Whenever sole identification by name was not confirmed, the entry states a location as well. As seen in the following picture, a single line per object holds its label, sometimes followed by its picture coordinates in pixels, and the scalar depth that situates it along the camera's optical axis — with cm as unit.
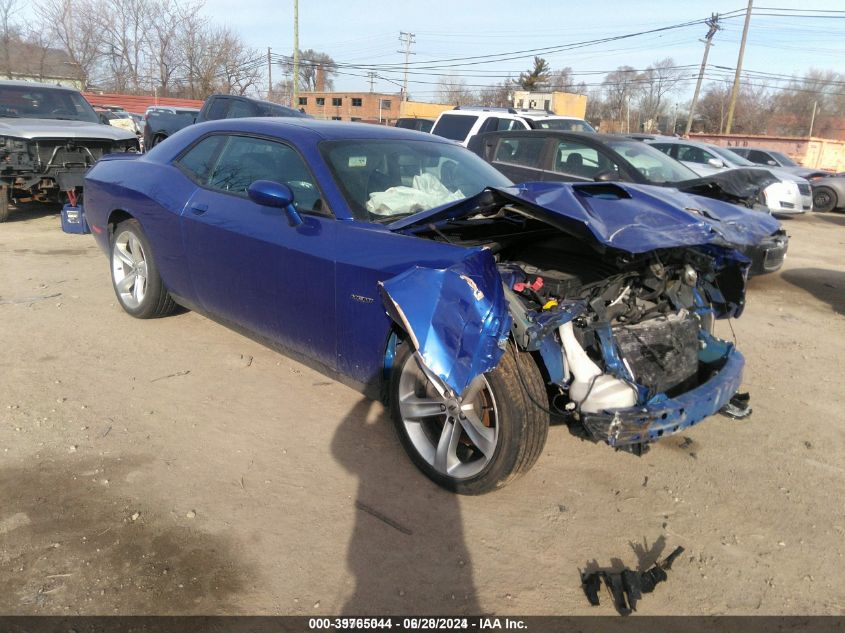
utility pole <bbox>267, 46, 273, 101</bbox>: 4484
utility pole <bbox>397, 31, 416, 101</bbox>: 5444
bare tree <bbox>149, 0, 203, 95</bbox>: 3853
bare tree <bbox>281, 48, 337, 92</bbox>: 6631
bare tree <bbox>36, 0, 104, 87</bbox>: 3656
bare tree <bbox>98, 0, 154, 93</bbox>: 3809
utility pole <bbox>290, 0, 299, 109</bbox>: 3238
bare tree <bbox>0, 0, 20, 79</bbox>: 3325
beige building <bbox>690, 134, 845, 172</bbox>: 3062
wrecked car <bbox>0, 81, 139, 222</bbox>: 830
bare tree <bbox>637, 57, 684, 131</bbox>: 5250
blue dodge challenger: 264
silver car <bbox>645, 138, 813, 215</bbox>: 1295
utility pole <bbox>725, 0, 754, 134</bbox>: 3353
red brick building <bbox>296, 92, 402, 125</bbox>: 6575
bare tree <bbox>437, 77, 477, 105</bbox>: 6578
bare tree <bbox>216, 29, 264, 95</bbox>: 3944
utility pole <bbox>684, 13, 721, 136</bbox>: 3931
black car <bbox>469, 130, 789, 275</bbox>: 658
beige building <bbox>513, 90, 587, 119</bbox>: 4903
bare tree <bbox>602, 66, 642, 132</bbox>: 5525
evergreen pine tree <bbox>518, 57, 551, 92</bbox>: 5641
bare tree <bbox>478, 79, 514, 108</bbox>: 6150
